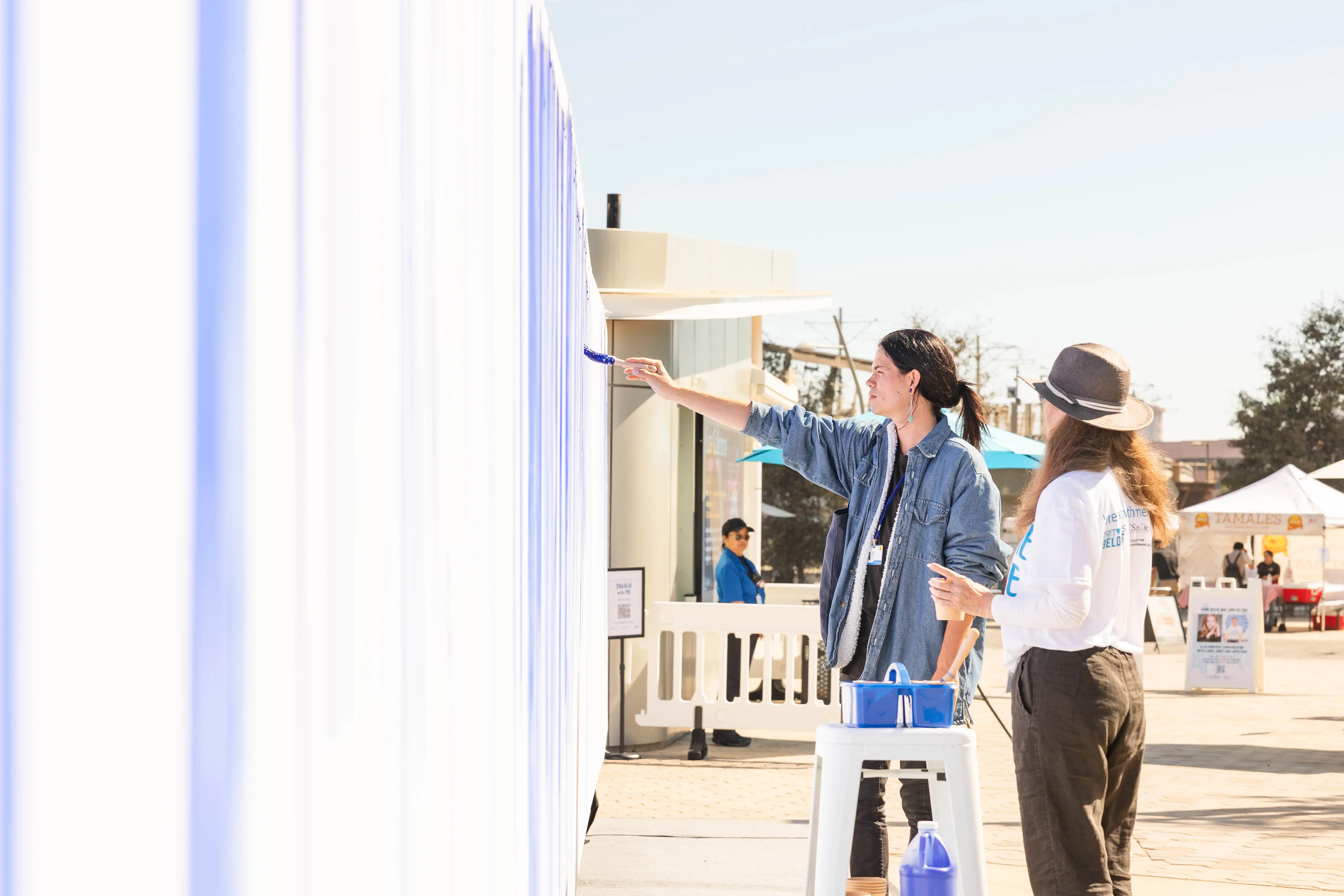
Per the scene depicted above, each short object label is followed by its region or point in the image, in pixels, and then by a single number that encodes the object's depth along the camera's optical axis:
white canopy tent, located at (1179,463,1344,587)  25.92
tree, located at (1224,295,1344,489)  49.59
